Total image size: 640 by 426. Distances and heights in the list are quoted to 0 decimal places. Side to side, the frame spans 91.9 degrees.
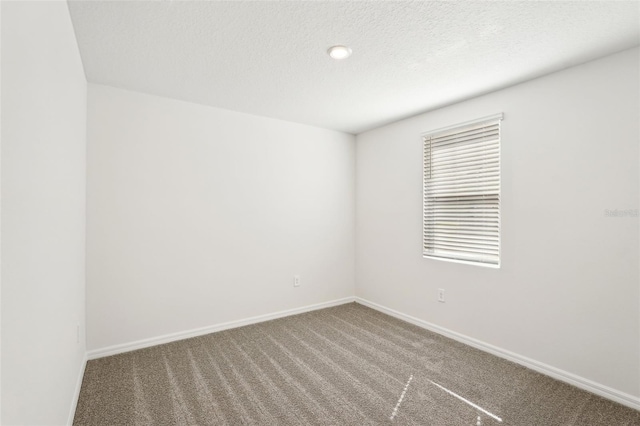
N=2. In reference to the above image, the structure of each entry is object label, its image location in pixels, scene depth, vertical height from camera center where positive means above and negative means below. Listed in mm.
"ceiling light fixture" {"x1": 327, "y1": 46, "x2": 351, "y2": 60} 2094 +1103
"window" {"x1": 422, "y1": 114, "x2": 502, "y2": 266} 2842 +192
